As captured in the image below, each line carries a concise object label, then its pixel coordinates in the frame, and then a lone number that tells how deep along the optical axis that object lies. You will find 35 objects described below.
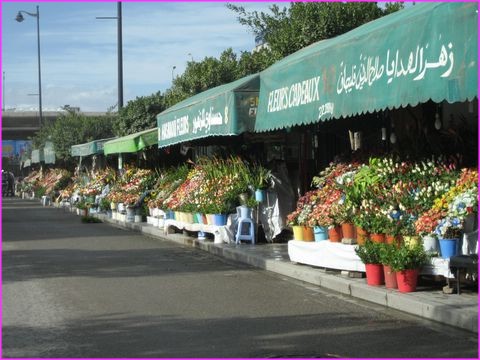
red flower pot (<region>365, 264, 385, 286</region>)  10.08
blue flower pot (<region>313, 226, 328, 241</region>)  12.23
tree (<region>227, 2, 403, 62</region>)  19.50
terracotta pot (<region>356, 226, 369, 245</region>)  10.72
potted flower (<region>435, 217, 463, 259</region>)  9.45
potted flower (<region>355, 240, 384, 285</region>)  9.95
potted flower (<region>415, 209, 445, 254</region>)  9.65
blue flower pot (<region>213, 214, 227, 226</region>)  16.67
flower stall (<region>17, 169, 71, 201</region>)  45.47
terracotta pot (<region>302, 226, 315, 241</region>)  12.59
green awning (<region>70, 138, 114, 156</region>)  33.78
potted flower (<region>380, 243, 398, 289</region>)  9.59
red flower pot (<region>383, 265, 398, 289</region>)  9.71
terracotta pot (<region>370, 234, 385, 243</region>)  10.52
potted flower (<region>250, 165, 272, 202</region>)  16.20
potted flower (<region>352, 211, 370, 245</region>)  10.70
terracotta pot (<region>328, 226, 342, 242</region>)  11.75
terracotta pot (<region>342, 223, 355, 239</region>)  11.36
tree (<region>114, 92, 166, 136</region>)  35.25
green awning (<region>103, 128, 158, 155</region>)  24.25
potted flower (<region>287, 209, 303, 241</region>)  12.80
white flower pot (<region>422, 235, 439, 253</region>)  9.63
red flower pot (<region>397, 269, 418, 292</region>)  9.46
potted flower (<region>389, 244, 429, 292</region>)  9.41
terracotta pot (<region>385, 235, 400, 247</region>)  10.21
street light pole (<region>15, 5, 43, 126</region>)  59.55
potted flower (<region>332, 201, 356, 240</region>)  11.37
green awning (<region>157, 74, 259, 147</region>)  14.84
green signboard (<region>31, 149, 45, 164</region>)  52.38
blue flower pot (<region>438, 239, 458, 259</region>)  9.47
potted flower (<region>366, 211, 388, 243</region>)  10.47
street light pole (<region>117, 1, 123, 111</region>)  32.16
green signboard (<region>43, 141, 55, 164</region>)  47.18
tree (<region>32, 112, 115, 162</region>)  47.66
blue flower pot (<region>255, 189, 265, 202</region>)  16.17
